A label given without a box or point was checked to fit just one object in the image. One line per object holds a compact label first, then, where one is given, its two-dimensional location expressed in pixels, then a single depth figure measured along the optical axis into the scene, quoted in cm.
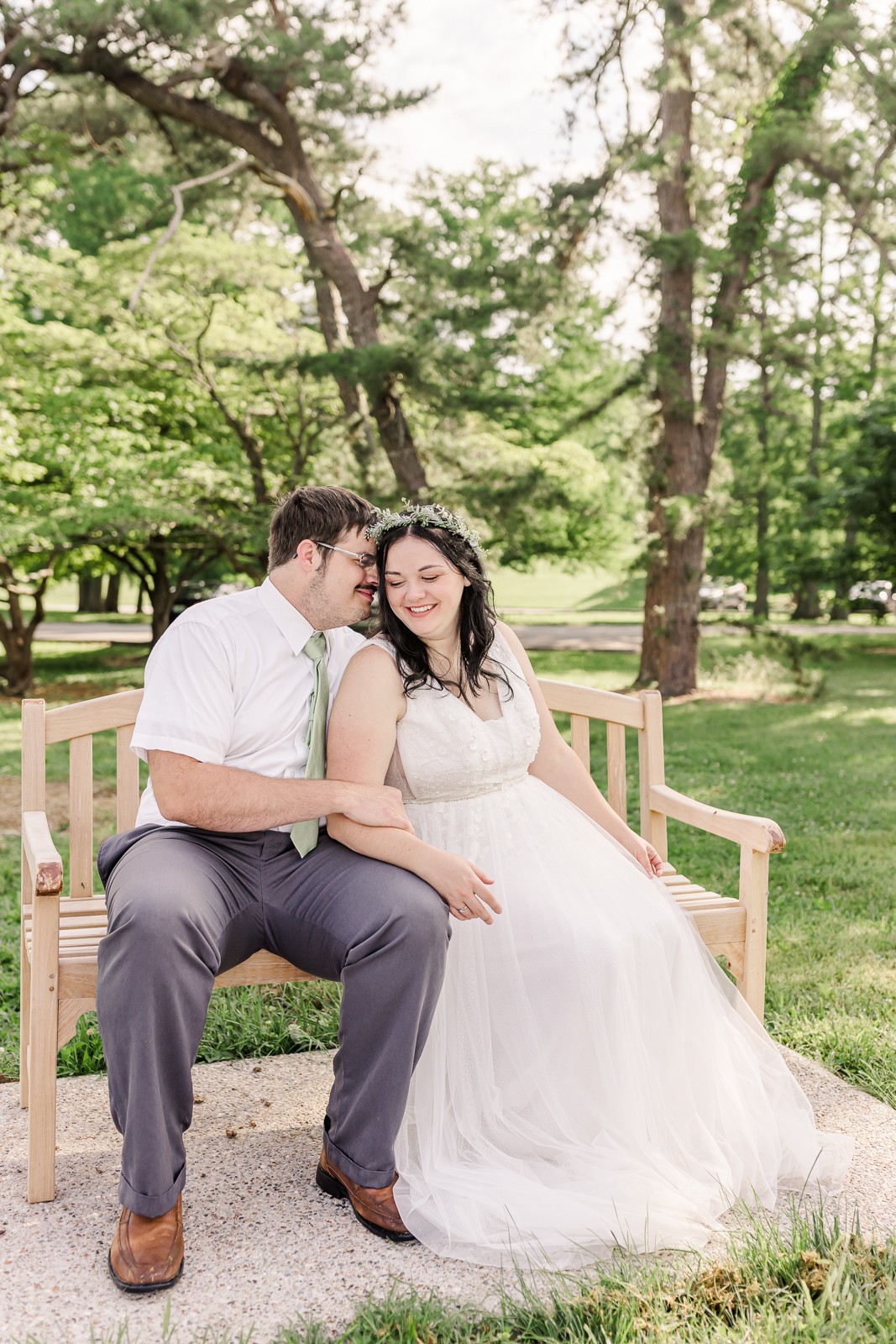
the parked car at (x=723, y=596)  3791
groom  229
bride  245
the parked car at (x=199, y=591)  2062
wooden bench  254
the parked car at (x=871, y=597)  1981
